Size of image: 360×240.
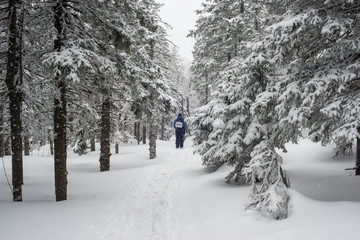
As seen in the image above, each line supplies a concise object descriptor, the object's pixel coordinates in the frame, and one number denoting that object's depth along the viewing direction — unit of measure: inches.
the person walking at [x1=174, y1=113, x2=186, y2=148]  805.2
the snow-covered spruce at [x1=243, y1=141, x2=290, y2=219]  217.0
